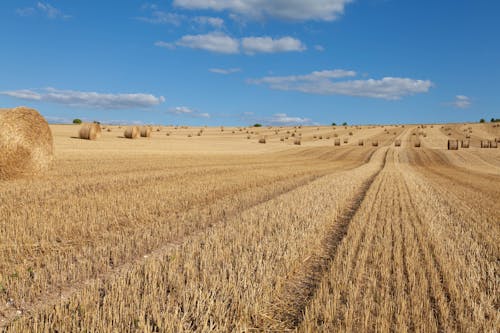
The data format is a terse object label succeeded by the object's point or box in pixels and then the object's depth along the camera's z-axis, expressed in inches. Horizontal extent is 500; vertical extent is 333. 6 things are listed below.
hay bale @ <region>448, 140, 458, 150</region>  1386.6
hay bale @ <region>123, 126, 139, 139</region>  1331.2
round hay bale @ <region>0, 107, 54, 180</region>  432.8
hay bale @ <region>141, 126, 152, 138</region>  1444.4
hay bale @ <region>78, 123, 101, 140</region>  1111.6
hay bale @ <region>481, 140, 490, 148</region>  1440.7
